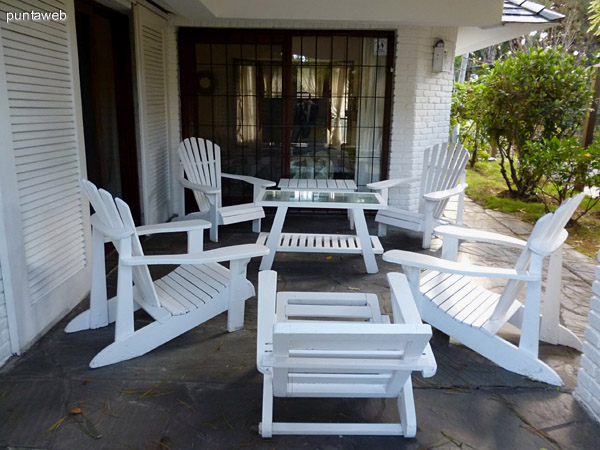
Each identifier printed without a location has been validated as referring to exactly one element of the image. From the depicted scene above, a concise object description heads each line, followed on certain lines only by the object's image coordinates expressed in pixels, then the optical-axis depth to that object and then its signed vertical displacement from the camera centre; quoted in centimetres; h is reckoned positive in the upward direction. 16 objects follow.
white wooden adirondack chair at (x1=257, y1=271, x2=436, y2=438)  163 -83
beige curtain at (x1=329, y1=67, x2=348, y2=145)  577 +10
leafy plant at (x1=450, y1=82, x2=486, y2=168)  782 -12
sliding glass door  565 +13
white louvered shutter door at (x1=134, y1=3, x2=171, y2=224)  476 -1
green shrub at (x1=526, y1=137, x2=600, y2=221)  518 -47
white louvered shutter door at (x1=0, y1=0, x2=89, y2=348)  262 -31
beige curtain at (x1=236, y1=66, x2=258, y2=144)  573 +4
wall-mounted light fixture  561 +62
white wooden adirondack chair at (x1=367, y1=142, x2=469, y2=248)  465 -68
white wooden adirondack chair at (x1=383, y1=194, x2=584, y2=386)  245 -97
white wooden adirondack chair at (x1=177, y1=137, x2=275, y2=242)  465 -67
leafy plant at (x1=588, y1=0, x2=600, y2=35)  616 +127
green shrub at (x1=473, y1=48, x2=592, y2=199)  613 +20
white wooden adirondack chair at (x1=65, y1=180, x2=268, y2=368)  252 -97
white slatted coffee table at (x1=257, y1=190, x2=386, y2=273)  401 -95
